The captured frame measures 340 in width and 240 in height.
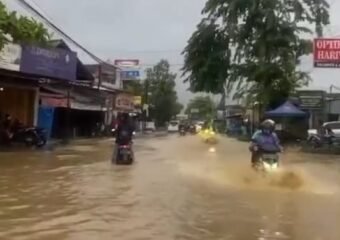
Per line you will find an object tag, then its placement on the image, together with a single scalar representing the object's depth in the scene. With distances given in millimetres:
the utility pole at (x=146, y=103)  89462
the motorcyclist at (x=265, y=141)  14872
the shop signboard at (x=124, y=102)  58594
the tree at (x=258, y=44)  45344
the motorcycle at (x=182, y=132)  71450
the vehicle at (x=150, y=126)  85656
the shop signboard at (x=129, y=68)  80562
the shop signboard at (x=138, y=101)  74862
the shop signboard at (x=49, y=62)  28062
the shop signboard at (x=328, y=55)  35156
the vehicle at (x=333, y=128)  35781
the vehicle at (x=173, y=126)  84950
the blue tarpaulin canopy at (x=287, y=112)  43094
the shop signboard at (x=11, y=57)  26219
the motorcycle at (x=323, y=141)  34125
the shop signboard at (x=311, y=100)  44750
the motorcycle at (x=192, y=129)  83988
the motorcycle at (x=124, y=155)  20795
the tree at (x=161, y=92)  108812
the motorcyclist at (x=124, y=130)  20109
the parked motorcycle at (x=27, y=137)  28969
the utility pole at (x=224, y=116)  93912
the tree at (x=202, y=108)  157950
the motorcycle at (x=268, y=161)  14867
